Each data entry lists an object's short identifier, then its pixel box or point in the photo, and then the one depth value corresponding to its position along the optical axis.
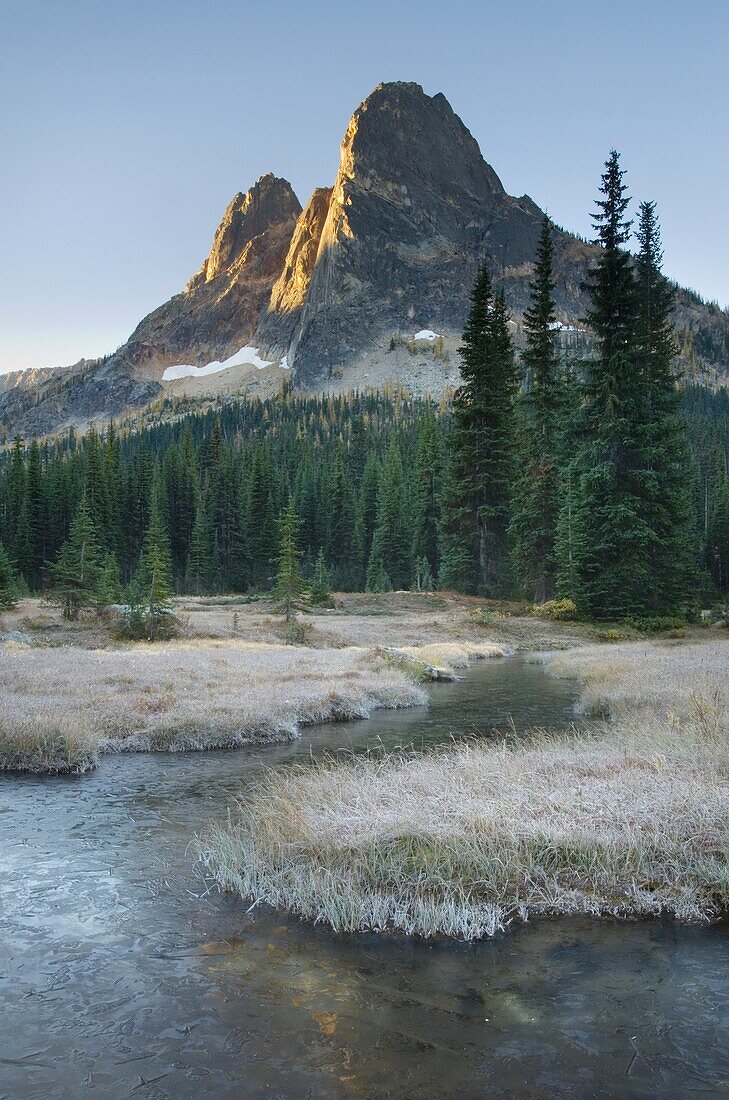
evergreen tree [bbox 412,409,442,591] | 68.62
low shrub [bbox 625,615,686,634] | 34.69
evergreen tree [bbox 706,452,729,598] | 75.81
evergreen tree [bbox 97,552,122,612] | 37.94
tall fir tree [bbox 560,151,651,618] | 34.78
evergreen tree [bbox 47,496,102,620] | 36.94
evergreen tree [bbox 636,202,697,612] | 35.34
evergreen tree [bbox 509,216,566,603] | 41.22
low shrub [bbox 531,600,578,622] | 37.34
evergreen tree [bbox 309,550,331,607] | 50.47
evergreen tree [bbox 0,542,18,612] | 39.35
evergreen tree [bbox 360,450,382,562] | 90.50
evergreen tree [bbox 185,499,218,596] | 80.06
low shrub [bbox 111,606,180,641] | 33.22
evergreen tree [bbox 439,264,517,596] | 46.03
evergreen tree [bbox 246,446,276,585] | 84.56
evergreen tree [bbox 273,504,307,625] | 39.12
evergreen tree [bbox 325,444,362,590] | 90.94
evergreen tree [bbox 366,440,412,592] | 76.38
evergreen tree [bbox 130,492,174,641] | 32.94
